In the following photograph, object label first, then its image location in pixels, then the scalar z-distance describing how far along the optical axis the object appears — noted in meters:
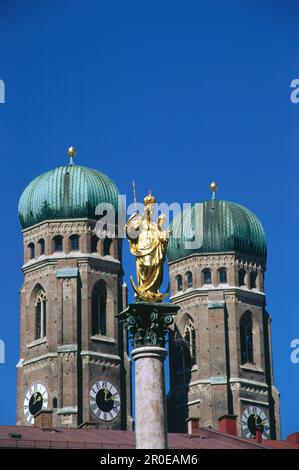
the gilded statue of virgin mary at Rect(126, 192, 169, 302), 61.41
